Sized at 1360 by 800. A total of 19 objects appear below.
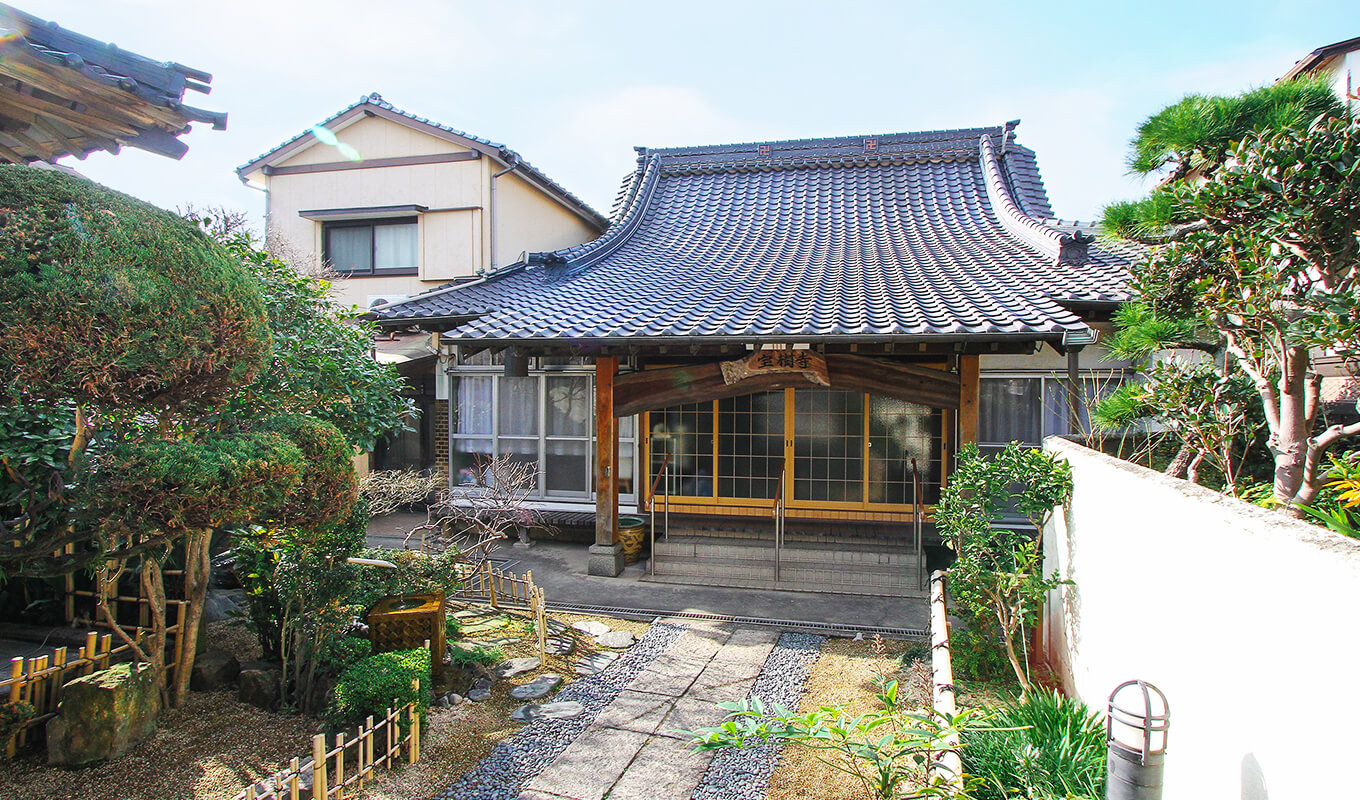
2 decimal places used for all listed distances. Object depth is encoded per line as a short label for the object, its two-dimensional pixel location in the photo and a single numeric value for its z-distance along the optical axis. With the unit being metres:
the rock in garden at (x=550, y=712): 5.05
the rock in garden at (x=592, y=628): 6.82
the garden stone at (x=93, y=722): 4.20
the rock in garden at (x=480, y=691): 5.31
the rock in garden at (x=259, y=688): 5.11
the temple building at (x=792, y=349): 7.71
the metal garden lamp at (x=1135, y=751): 2.57
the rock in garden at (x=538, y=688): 5.40
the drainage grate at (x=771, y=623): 6.70
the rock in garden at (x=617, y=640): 6.48
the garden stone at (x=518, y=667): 5.79
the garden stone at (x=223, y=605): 6.82
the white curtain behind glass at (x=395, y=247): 13.34
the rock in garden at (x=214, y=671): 5.31
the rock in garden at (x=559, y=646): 6.30
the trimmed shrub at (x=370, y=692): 4.42
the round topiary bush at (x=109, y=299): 3.01
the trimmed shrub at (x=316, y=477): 4.31
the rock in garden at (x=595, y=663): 5.90
